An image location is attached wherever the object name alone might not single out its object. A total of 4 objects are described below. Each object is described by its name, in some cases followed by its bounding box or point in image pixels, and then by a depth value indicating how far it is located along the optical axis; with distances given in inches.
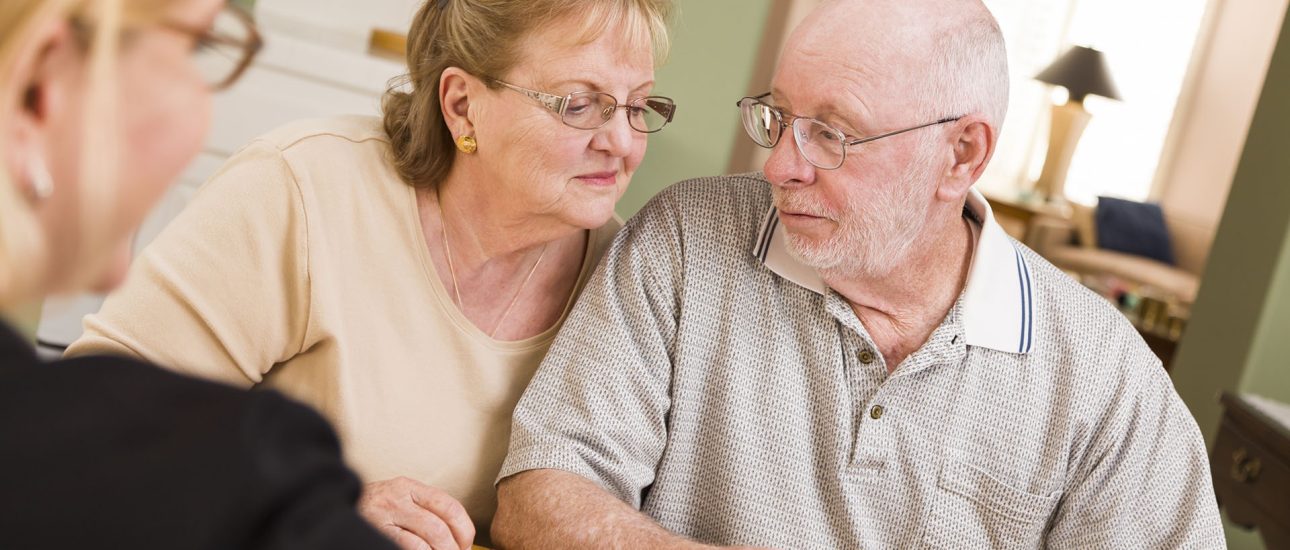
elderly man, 67.5
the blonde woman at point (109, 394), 22.6
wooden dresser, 102.3
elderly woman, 66.0
